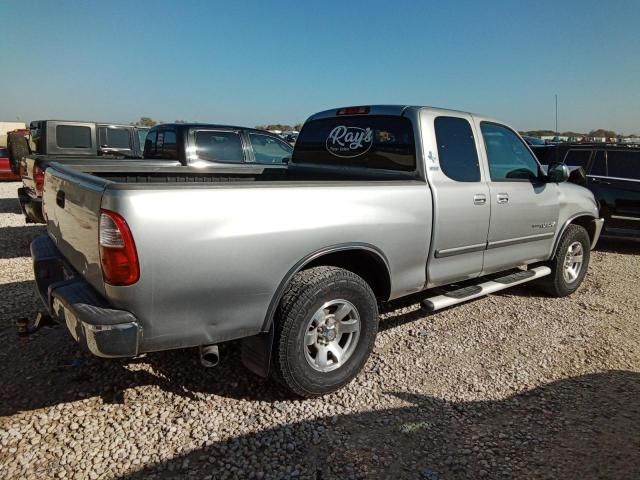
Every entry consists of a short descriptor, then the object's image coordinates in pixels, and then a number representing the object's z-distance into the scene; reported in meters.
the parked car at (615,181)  7.25
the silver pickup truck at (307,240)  2.16
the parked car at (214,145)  6.94
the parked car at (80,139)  9.31
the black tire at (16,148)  10.03
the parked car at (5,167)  14.90
